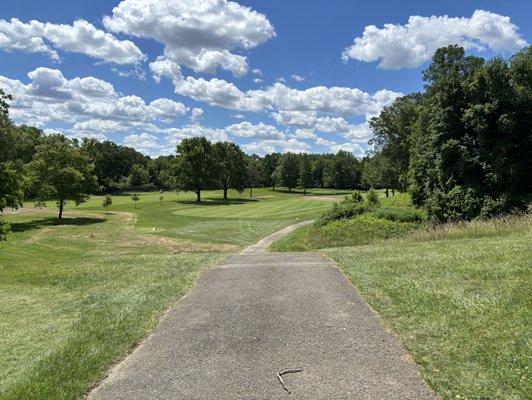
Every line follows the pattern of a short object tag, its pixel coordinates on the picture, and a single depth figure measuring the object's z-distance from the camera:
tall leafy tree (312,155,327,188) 140.70
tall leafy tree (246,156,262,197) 103.75
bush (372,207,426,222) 31.41
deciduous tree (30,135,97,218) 48.19
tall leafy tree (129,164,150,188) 132.88
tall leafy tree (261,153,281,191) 139.75
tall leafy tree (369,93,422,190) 56.84
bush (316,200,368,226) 32.88
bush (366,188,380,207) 36.52
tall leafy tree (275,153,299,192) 124.94
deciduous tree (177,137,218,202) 79.62
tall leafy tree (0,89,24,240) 20.17
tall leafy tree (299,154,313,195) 120.49
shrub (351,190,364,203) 36.51
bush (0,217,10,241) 19.42
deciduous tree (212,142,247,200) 88.06
